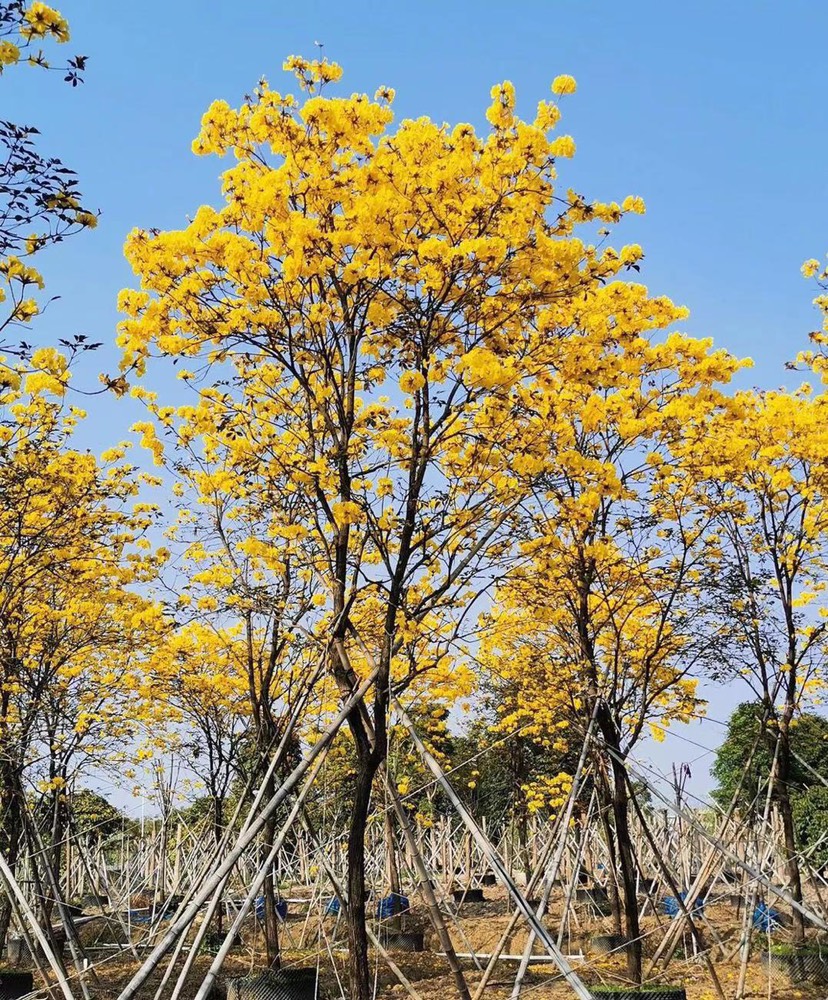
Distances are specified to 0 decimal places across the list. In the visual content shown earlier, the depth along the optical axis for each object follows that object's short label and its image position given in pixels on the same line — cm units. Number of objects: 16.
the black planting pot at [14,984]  929
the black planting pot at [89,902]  1959
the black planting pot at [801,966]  936
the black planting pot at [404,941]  1252
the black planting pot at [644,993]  692
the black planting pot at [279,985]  854
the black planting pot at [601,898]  1623
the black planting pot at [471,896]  1914
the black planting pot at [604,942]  1129
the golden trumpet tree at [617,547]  632
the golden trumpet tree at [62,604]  900
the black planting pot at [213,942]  1281
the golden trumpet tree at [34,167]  404
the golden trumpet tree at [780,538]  1031
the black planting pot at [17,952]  1382
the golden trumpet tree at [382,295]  541
